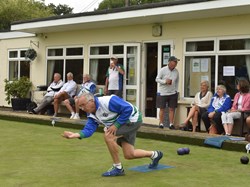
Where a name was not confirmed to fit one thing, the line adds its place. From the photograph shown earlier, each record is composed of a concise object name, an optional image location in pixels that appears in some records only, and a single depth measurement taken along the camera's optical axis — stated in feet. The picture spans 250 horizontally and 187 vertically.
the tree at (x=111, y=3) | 150.12
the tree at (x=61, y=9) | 185.70
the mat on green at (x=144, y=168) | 19.86
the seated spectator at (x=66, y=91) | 42.86
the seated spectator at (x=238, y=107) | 29.37
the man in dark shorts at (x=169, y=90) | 33.83
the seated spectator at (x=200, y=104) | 32.42
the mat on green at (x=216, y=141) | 26.20
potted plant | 50.24
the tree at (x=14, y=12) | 115.65
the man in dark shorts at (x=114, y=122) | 18.02
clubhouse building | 33.47
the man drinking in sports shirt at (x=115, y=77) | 39.72
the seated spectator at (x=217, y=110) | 30.35
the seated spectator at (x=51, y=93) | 44.42
